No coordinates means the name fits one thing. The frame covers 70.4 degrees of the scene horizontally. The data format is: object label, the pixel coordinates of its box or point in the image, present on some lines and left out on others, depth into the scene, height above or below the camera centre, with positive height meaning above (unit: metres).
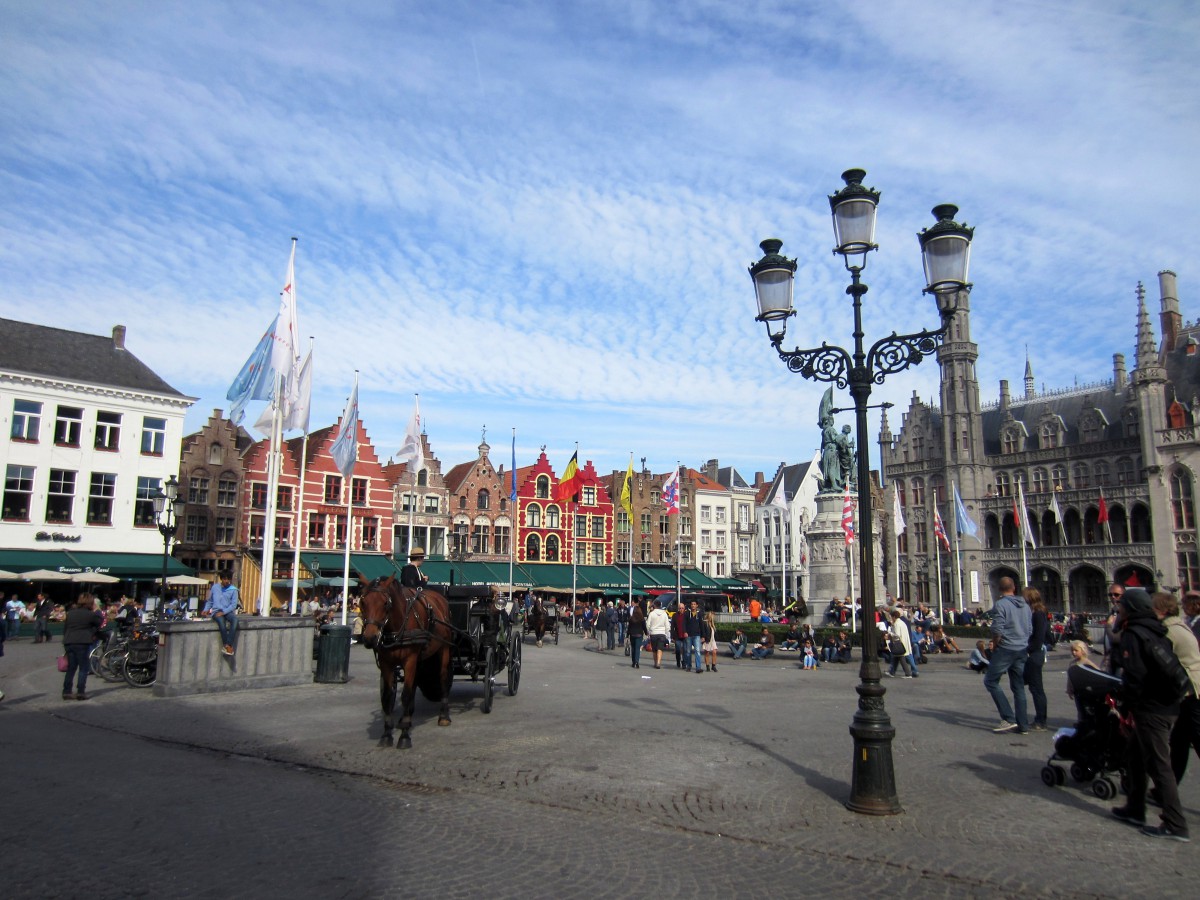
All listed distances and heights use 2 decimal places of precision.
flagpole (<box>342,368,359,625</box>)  23.44 +1.26
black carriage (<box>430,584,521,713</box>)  12.52 -0.95
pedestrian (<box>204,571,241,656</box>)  14.60 -0.76
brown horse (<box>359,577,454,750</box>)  9.93 -0.78
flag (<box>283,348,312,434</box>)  21.70 +4.20
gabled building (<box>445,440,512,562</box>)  58.72 +4.05
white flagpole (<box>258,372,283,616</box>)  17.47 +1.70
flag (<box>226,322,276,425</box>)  19.56 +4.33
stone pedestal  34.59 +0.56
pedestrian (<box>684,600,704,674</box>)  21.36 -1.56
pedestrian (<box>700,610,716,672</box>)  22.06 -2.01
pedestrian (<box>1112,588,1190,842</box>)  6.66 -1.12
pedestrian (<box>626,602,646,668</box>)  22.17 -1.64
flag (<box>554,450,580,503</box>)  46.34 +4.70
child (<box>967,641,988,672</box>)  18.96 -1.97
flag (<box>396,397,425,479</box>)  32.41 +4.74
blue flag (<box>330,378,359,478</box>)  25.97 +3.74
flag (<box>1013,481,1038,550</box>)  52.25 +2.88
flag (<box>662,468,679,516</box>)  39.44 +3.55
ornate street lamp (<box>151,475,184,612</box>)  21.53 +1.36
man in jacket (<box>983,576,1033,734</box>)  10.88 -0.96
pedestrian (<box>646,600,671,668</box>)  22.36 -1.56
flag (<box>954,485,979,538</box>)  46.67 +2.89
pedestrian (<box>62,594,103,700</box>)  13.41 -1.11
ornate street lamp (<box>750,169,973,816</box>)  7.36 +2.42
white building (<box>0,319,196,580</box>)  39.09 +5.52
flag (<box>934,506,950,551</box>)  47.37 +2.23
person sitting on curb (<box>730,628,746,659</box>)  27.05 -2.39
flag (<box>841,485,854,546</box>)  33.12 +2.04
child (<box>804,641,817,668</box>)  22.78 -2.27
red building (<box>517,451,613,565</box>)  61.47 +3.64
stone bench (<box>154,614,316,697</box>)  14.20 -1.57
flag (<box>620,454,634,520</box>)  43.78 +3.97
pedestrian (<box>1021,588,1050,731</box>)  10.84 -1.04
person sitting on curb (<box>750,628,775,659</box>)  26.84 -2.42
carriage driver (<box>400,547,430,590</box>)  11.05 -0.12
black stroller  7.70 -1.54
